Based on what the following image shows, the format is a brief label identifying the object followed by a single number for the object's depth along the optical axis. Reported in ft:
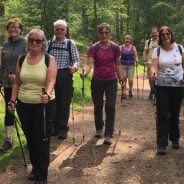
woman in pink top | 28.78
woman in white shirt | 25.95
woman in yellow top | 19.84
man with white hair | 29.30
